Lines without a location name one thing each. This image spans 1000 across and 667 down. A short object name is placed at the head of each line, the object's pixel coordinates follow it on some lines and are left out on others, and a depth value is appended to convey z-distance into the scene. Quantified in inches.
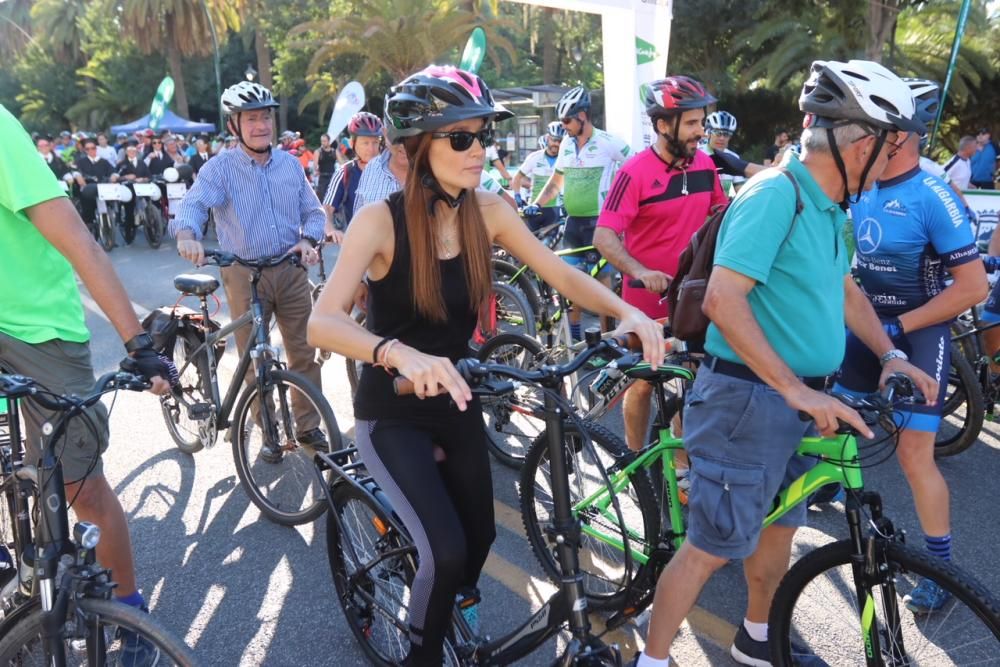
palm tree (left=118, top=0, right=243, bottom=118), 1312.7
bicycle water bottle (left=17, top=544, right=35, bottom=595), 102.6
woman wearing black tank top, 95.2
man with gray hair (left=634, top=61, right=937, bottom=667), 93.5
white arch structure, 342.0
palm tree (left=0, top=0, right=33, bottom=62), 2121.1
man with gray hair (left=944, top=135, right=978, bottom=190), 526.3
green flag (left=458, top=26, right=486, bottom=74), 593.3
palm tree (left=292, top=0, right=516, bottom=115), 1074.1
